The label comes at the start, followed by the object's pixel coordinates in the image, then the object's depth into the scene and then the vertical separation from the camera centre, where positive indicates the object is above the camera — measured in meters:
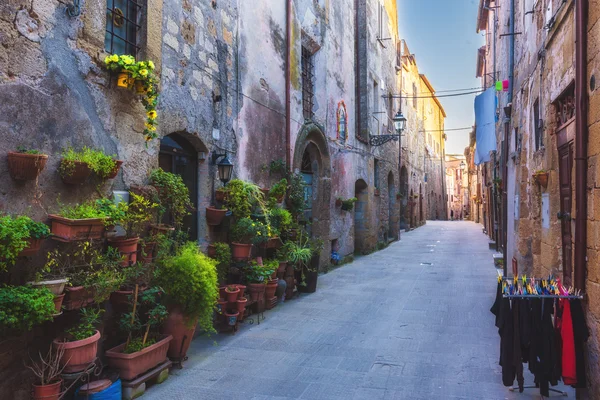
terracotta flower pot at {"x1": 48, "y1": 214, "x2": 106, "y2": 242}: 3.57 -0.19
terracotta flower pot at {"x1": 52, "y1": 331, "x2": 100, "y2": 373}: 3.37 -1.15
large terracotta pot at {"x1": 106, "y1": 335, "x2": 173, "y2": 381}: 3.92 -1.40
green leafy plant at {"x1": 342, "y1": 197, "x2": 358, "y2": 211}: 12.07 +0.07
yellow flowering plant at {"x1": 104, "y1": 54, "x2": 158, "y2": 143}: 4.29 +1.28
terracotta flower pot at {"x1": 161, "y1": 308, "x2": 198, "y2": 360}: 4.60 -1.30
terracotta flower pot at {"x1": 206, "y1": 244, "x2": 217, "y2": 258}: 6.27 -0.64
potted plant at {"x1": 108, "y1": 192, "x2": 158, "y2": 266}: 4.11 -0.16
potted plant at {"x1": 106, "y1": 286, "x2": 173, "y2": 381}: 3.94 -1.30
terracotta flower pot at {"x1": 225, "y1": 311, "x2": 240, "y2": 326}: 5.82 -1.48
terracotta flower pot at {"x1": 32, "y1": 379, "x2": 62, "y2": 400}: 3.23 -1.37
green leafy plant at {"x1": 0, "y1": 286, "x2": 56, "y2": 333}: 2.90 -0.69
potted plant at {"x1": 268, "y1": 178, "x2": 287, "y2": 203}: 7.77 +0.28
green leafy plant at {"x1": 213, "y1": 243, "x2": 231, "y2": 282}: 6.25 -0.73
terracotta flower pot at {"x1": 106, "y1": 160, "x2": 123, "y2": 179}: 4.08 +0.32
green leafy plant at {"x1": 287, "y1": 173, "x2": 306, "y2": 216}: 8.80 +0.23
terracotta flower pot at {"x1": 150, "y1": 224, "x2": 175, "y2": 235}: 4.79 -0.26
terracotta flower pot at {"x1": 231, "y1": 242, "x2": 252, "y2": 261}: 6.50 -0.67
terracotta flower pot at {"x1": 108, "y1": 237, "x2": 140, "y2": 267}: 4.13 -0.40
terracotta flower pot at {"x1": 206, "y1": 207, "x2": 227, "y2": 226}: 6.14 -0.13
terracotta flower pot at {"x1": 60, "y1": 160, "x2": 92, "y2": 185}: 3.74 +0.27
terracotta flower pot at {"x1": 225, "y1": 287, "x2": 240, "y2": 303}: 5.98 -1.22
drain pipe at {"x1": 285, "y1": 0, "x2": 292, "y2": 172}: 8.77 +2.30
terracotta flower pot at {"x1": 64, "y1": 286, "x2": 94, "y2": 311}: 3.52 -0.75
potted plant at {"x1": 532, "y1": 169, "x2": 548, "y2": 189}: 5.45 +0.38
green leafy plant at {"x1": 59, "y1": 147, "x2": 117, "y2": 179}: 3.74 +0.38
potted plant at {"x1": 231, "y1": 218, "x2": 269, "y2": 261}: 6.40 -0.44
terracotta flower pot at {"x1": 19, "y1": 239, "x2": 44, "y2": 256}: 3.16 -0.31
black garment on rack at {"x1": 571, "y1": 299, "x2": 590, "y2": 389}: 3.57 -1.03
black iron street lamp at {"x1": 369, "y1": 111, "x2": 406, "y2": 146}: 14.27 +2.28
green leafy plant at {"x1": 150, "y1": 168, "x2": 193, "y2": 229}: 4.95 +0.14
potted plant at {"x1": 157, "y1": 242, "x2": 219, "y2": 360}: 4.51 -0.92
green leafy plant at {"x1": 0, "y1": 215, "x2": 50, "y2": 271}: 2.94 -0.21
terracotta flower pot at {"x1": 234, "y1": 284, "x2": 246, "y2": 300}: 6.20 -1.17
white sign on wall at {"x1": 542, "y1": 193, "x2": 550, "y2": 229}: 5.41 -0.04
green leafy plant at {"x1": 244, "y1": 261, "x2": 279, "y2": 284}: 6.71 -1.02
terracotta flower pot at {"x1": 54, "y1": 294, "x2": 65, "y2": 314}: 3.31 -0.73
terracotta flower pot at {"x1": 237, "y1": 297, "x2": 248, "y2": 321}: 6.01 -1.36
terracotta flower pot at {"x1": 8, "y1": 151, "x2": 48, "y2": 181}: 3.28 +0.30
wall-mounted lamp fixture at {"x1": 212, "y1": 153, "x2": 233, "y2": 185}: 6.32 +0.56
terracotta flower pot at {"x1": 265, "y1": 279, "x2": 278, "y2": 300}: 7.03 -1.32
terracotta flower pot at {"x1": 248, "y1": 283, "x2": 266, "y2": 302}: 6.61 -1.26
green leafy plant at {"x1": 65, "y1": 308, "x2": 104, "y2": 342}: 3.51 -1.00
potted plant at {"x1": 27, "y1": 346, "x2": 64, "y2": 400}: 3.23 -1.30
